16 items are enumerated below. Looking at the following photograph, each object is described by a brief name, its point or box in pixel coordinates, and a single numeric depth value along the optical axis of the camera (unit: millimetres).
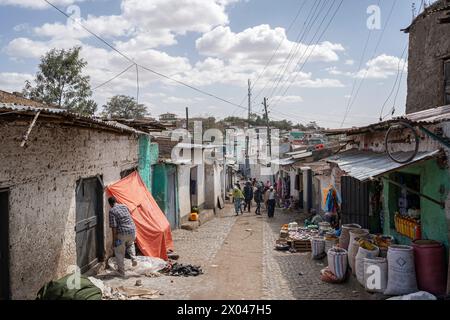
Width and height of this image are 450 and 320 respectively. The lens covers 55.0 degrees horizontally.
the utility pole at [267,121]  33669
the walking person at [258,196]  23078
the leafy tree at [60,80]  24578
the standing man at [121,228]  8938
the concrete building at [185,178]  15492
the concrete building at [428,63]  14852
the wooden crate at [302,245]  12664
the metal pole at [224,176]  31717
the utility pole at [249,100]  44750
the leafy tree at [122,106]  41531
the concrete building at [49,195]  5820
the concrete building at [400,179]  7047
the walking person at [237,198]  22516
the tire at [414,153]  7102
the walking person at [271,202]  20922
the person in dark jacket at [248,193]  24406
